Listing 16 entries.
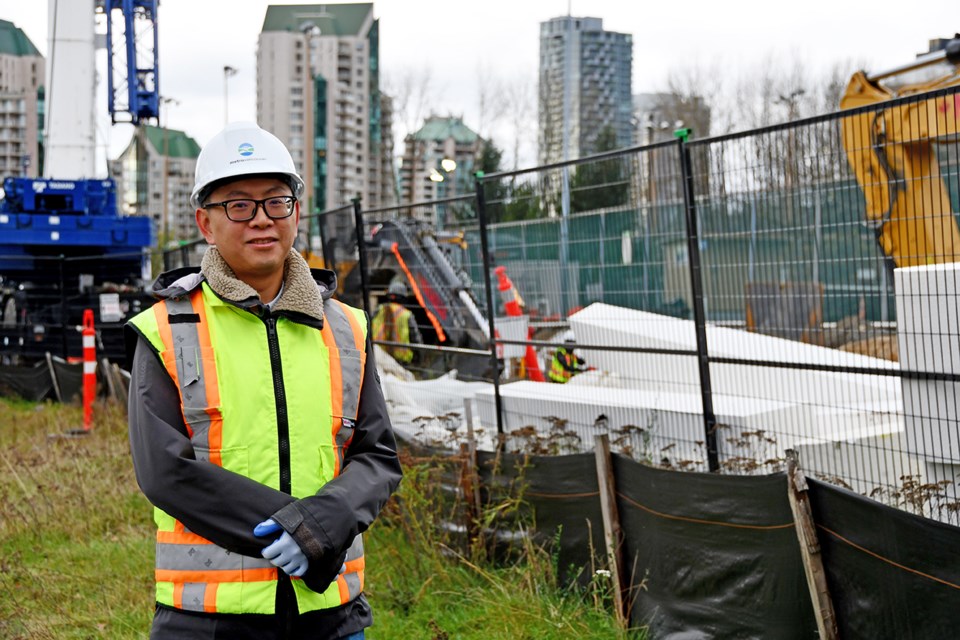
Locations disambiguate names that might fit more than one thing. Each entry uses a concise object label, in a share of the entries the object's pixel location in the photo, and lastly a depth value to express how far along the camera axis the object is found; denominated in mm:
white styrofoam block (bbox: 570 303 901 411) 6828
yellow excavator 5746
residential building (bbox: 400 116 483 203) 52750
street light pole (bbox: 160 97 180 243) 51725
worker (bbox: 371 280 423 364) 11797
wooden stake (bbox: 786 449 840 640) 4461
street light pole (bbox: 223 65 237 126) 52250
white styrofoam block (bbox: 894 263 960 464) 5340
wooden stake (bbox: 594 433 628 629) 5617
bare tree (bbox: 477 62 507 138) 53469
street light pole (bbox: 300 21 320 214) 47916
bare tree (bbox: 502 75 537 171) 54125
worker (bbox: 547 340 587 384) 8578
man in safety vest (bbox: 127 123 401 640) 2688
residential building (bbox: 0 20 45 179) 69688
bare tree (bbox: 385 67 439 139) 53438
